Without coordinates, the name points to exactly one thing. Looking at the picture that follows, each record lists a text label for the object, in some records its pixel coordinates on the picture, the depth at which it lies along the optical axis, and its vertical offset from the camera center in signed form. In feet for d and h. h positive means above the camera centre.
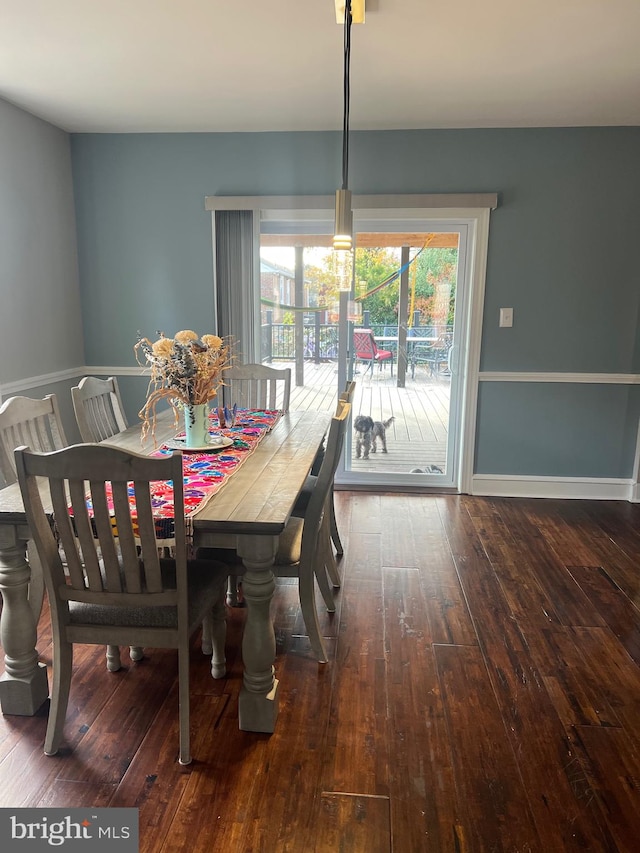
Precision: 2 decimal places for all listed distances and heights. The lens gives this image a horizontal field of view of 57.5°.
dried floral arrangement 7.70 -0.70
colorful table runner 5.85 -1.89
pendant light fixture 7.63 +1.27
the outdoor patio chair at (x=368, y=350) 14.12 -0.78
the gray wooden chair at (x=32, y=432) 7.18 -1.58
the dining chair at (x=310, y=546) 6.86 -2.85
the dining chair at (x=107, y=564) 5.09 -2.36
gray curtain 13.48 +0.84
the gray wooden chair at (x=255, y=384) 11.57 -1.37
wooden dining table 5.80 -2.69
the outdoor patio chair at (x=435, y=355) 14.05 -0.88
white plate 8.09 -1.81
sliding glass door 13.44 -0.09
